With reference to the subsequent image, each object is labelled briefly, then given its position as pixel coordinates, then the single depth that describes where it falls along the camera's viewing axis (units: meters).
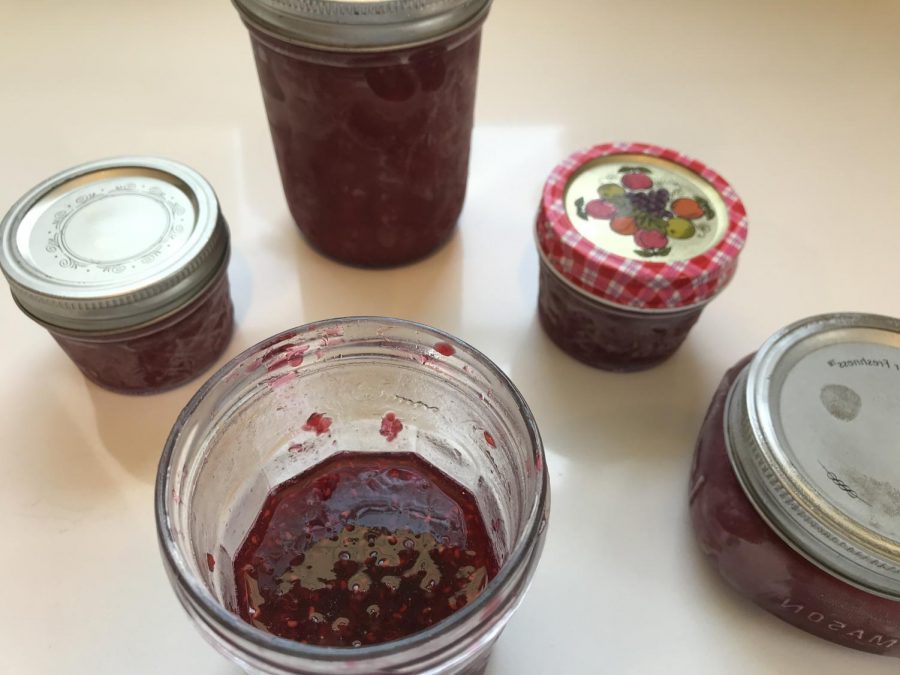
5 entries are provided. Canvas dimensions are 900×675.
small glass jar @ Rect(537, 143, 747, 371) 0.24
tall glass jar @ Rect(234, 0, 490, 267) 0.22
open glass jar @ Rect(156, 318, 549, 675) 0.14
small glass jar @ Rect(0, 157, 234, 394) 0.23
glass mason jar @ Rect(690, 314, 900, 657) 0.19
